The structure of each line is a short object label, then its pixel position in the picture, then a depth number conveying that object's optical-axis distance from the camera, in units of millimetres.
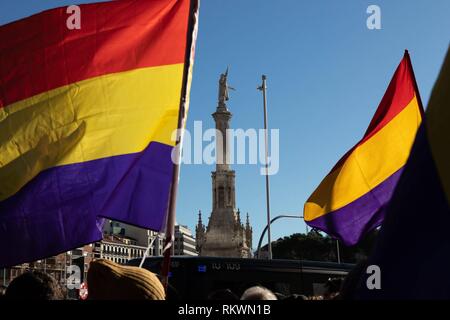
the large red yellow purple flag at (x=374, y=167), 7816
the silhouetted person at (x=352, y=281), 2631
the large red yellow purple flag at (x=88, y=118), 4992
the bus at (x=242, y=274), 10922
